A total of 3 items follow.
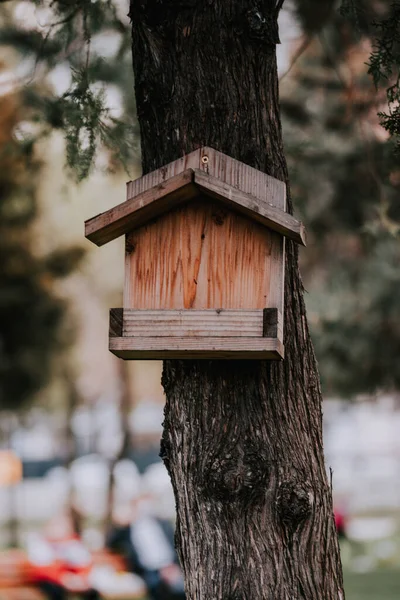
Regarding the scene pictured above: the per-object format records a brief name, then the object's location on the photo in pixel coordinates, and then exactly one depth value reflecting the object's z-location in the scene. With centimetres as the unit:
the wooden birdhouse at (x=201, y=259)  486
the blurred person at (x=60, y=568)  1791
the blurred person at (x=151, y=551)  1830
